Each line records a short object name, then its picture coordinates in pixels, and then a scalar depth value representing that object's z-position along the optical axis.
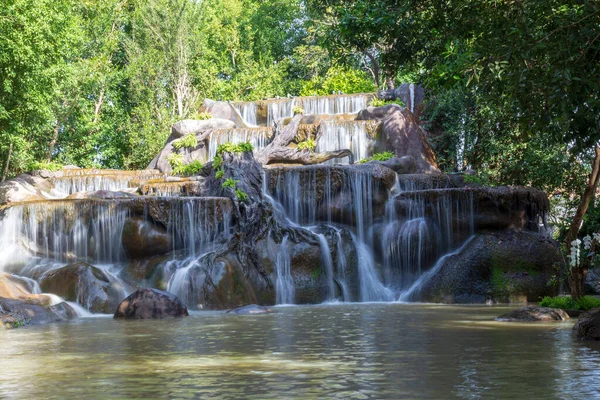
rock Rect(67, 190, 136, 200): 25.75
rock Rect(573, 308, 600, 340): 9.98
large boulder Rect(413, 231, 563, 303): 20.95
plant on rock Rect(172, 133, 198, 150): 34.03
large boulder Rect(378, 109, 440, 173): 31.83
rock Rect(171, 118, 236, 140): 35.78
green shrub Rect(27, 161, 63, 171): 33.72
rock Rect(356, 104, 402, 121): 33.31
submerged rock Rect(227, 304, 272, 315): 16.81
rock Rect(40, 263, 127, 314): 18.20
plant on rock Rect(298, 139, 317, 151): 32.06
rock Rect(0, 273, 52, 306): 16.94
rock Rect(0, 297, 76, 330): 14.12
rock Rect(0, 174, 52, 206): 28.06
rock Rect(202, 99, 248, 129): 38.62
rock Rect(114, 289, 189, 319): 15.62
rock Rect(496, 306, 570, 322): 13.24
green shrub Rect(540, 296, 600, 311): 14.52
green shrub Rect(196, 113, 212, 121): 37.31
